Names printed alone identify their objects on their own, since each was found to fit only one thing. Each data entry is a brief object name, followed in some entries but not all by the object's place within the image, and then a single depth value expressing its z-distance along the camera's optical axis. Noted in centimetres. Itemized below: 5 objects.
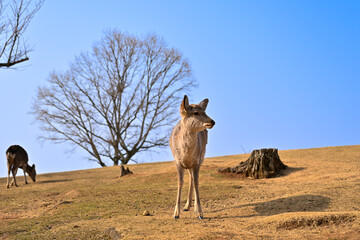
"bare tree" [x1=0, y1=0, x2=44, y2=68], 1066
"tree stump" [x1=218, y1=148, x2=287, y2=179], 1352
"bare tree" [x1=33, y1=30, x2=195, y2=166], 2967
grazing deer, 1758
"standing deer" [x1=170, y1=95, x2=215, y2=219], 690
